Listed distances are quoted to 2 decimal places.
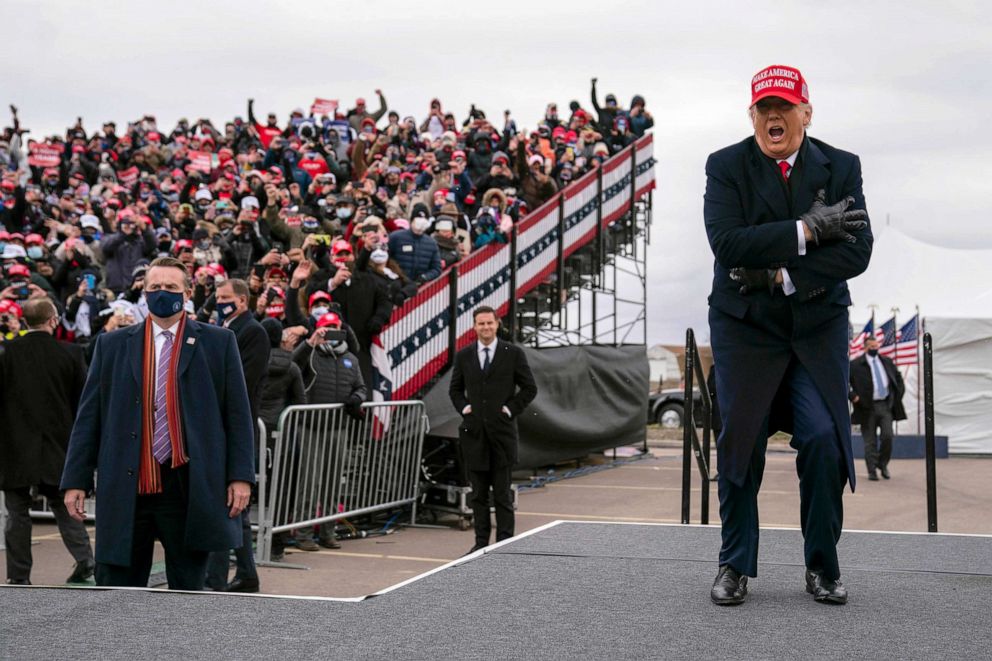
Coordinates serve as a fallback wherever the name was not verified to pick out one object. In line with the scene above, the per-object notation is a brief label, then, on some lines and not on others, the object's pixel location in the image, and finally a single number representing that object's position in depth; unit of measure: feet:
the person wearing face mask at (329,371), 33.53
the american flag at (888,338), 73.41
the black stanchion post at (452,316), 45.52
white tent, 71.77
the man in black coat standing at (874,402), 53.98
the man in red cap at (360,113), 78.89
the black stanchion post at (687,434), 26.11
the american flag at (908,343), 71.92
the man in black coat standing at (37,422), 25.80
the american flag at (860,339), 69.67
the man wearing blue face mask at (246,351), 24.45
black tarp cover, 49.08
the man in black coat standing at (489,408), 32.30
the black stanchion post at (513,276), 51.21
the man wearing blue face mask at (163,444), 15.56
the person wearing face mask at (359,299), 38.93
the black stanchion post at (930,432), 24.14
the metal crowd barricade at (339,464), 30.99
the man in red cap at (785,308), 12.95
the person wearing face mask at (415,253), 44.24
